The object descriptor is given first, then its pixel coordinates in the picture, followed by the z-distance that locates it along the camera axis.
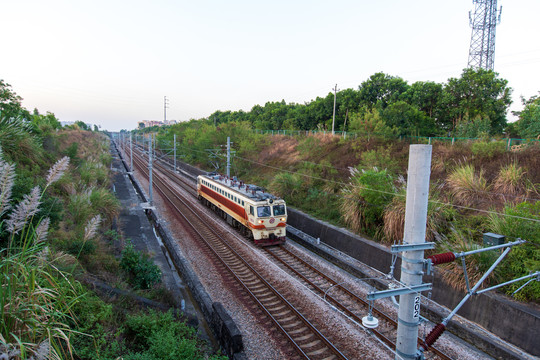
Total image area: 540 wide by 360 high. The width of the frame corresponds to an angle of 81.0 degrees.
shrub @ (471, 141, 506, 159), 15.51
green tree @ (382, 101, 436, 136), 23.48
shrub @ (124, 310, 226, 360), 5.92
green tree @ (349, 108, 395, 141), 22.14
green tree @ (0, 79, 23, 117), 13.72
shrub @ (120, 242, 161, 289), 9.94
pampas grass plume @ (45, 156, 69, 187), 3.52
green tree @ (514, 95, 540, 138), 16.09
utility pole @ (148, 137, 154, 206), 21.41
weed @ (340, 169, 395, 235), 14.10
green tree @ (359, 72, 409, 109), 32.25
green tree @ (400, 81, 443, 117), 28.27
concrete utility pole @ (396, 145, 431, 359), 4.52
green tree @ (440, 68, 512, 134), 23.58
